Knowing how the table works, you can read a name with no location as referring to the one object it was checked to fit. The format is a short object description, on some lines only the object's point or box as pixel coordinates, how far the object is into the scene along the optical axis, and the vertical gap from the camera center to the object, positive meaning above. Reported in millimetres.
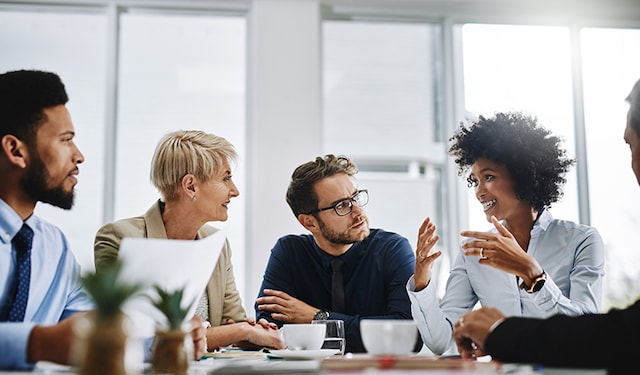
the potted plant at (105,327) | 897 -90
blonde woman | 2678 +234
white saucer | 1748 -246
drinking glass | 1999 -224
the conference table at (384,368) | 1134 -191
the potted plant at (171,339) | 1177 -139
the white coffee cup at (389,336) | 1337 -152
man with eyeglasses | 2662 -16
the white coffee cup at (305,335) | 1886 -212
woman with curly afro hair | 2121 +39
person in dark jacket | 1264 -155
